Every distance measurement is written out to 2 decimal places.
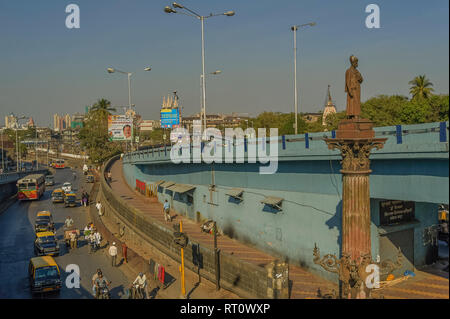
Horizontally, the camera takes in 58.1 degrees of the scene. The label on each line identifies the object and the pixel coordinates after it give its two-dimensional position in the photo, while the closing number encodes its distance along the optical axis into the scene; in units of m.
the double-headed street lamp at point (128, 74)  51.29
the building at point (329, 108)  159.00
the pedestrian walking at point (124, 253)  25.84
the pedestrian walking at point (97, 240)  29.72
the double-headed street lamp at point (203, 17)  27.81
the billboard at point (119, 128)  52.53
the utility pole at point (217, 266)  18.66
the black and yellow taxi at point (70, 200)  48.56
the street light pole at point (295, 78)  31.05
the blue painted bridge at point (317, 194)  13.22
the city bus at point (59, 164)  109.06
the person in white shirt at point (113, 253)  25.25
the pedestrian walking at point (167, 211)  30.16
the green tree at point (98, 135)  84.44
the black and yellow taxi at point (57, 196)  51.91
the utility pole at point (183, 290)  17.04
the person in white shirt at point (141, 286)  18.02
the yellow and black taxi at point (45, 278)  20.58
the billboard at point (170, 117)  47.34
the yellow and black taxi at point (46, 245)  28.09
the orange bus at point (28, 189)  53.59
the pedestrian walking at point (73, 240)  30.41
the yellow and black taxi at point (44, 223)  34.47
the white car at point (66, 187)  56.23
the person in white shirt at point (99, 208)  42.84
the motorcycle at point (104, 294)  18.67
